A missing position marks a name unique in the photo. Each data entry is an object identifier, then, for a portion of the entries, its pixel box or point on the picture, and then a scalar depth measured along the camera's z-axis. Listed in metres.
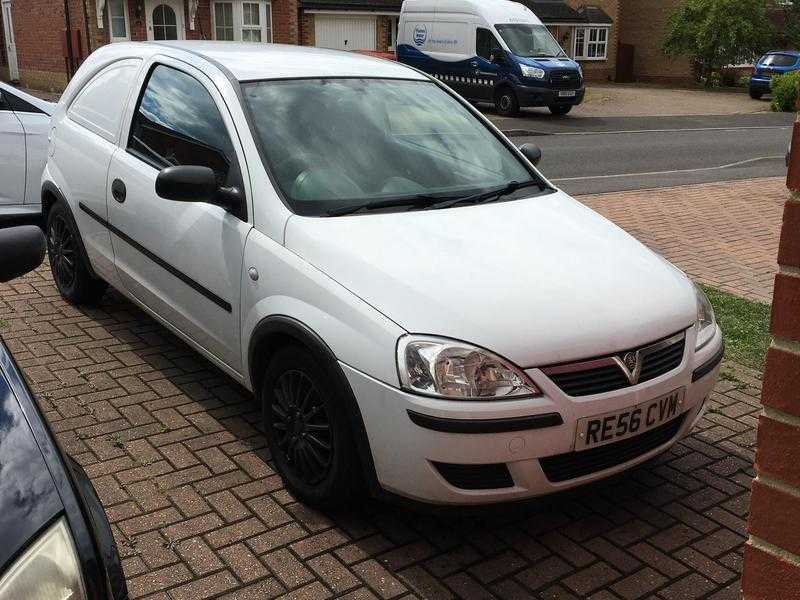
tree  36.88
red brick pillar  1.58
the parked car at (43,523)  1.83
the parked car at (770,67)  32.53
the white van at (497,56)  22.52
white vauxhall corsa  3.12
